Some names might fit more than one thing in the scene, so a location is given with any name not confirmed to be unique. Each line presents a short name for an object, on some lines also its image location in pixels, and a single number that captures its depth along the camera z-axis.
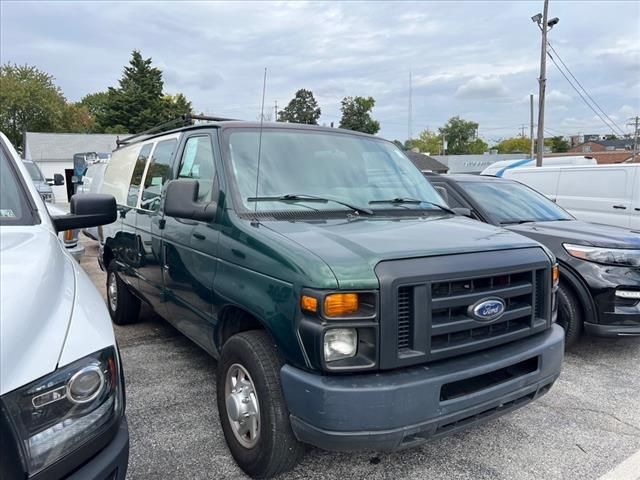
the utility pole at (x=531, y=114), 38.44
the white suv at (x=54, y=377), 1.50
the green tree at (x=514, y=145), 96.02
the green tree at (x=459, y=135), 95.88
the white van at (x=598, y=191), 8.45
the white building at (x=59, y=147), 36.78
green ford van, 2.27
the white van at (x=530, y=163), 16.07
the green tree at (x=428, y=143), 99.56
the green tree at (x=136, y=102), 43.47
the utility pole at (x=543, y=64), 19.14
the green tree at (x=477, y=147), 95.50
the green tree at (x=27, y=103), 52.47
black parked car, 4.51
